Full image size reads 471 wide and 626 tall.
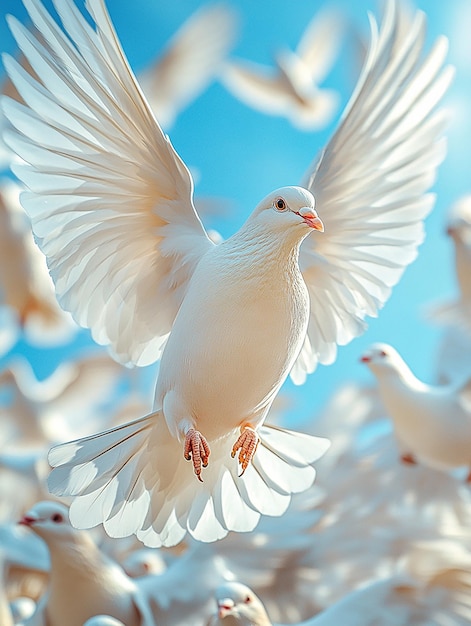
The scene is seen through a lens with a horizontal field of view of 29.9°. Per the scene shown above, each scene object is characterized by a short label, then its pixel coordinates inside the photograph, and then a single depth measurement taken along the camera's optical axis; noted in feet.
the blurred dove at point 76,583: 9.87
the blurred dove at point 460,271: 13.34
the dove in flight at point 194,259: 6.06
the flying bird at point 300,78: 18.28
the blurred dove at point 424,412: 11.55
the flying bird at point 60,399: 18.04
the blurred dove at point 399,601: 9.16
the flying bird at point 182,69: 15.85
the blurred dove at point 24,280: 17.35
